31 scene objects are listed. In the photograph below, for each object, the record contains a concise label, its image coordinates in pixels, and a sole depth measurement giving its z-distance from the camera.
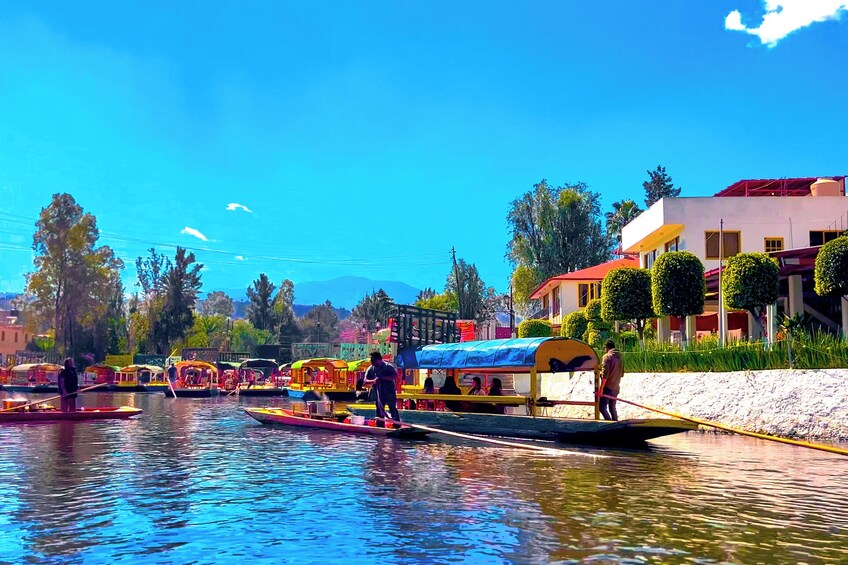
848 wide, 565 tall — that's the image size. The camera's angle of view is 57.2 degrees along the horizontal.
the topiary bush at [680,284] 28.47
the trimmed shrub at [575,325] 38.87
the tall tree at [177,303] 91.06
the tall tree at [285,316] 114.69
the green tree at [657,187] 77.13
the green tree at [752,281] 25.33
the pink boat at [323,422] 21.33
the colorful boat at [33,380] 61.78
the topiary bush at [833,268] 23.03
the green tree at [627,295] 31.36
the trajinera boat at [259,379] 58.56
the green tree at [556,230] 60.78
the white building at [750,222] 36.06
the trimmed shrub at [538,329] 43.28
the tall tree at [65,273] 81.06
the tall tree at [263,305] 120.00
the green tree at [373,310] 104.80
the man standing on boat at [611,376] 20.69
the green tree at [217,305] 164.62
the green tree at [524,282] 61.38
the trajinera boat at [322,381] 49.31
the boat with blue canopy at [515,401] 19.80
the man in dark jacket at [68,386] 27.52
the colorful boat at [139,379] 66.25
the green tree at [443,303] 89.68
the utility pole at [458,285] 76.81
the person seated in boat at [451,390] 24.45
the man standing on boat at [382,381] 21.94
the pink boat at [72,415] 26.80
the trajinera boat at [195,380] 55.69
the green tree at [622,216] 67.05
